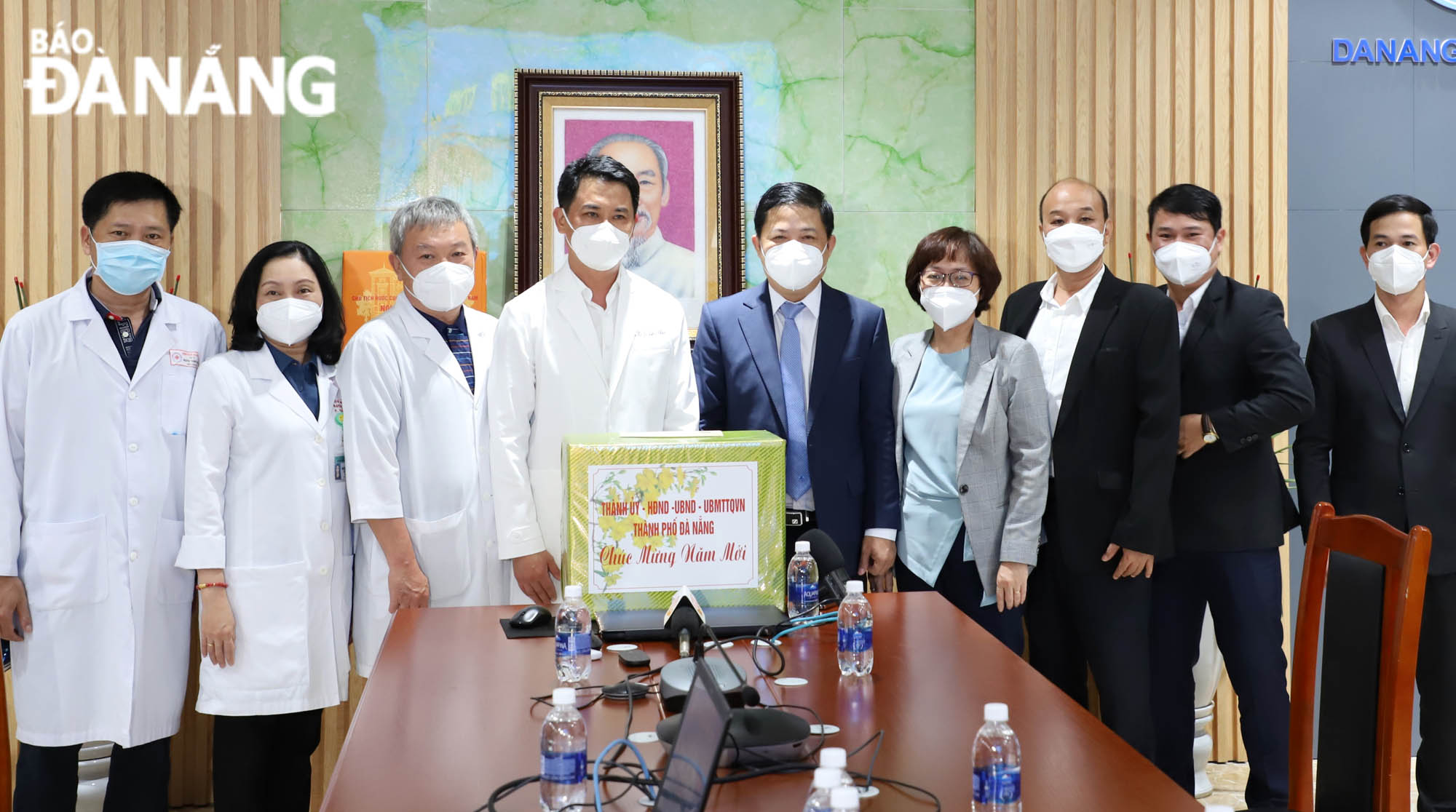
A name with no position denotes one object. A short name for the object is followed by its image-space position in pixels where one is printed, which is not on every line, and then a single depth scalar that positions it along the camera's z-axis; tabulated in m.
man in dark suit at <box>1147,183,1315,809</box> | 3.20
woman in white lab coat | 2.90
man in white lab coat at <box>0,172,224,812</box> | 2.89
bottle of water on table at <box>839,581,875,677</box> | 1.91
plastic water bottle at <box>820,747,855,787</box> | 1.17
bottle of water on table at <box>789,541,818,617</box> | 2.32
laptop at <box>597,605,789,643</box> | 2.13
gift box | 2.11
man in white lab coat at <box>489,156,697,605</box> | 2.95
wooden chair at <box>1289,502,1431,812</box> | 1.79
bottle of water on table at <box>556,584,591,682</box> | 1.87
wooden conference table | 1.42
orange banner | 3.85
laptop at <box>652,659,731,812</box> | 1.17
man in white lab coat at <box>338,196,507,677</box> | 3.00
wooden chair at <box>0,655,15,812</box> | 2.08
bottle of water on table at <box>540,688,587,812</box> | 1.38
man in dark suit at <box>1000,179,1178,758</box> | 3.07
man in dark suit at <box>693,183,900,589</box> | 3.10
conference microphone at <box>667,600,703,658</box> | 2.05
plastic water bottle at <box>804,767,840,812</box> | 1.13
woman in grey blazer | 3.05
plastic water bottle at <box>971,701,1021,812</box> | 1.30
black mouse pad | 2.21
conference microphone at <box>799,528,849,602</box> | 2.27
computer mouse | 2.24
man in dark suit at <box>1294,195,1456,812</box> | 3.28
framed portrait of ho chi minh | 3.95
